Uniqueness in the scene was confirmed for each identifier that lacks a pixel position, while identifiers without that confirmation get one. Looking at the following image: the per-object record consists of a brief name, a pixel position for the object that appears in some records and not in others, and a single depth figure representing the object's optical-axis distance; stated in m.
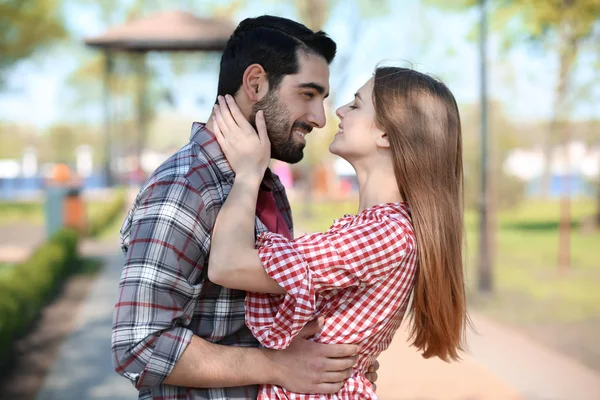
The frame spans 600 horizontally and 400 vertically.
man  1.73
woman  1.78
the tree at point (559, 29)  12.70
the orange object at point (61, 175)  29.03
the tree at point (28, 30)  24.89
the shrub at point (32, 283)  5.78
